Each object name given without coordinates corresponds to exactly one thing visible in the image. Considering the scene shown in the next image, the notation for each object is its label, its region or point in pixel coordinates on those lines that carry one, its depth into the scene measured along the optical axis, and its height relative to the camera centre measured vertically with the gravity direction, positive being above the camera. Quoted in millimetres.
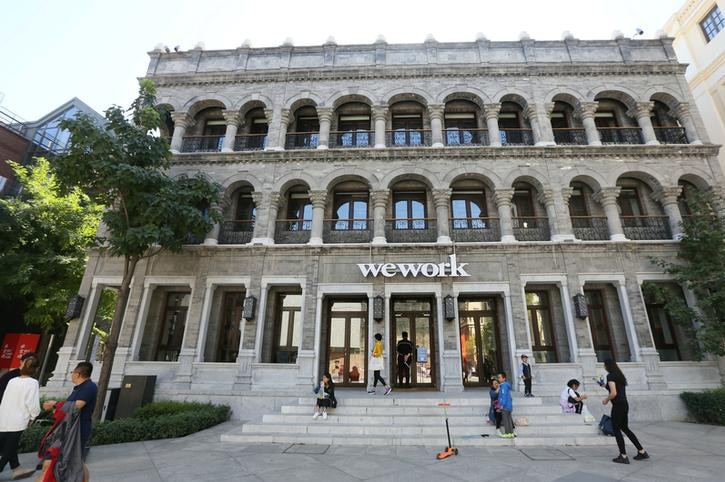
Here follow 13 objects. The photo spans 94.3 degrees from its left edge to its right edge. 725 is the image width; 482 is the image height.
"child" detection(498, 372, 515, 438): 8930 -1444
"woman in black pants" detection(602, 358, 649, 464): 7219 -1157
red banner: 19562 +38
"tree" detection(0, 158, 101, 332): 16359 +4942
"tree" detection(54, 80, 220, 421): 11695 +5753
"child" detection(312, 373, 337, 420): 10242 -1376
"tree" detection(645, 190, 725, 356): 12109 +2806
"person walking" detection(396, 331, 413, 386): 13977 -300
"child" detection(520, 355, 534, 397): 11773 -781
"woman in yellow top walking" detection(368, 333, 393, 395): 12680 -428
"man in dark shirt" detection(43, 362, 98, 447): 5215 -733
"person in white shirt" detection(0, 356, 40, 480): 6195 -1087
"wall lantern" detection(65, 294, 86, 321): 14148 +1656
